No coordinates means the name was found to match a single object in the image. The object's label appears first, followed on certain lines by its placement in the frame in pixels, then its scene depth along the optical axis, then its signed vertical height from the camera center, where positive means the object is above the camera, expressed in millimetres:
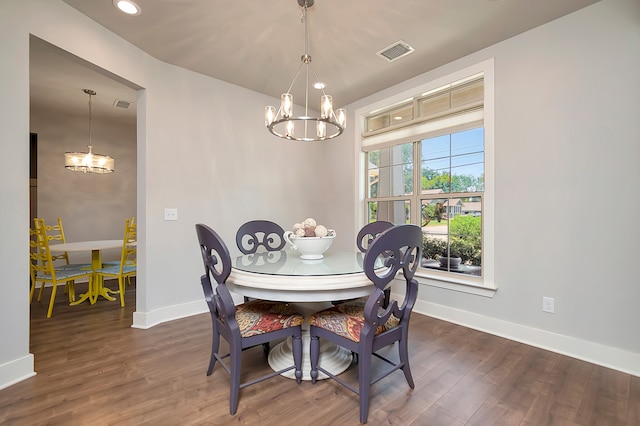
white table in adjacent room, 3449 -600
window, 2809 +438
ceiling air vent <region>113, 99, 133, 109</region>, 4090 +1596
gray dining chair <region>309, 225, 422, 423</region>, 1462 -629
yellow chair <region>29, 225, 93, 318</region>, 3121 -659
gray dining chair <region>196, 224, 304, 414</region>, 1574 -646
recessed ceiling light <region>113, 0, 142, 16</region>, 2092 +1538
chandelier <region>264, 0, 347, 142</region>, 2129 +772
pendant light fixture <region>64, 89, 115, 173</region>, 3854 +710
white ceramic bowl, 2068 -226
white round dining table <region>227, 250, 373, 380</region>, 1620 -405
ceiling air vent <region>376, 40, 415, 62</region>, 2635 +1539
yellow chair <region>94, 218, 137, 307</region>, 3477 -681
